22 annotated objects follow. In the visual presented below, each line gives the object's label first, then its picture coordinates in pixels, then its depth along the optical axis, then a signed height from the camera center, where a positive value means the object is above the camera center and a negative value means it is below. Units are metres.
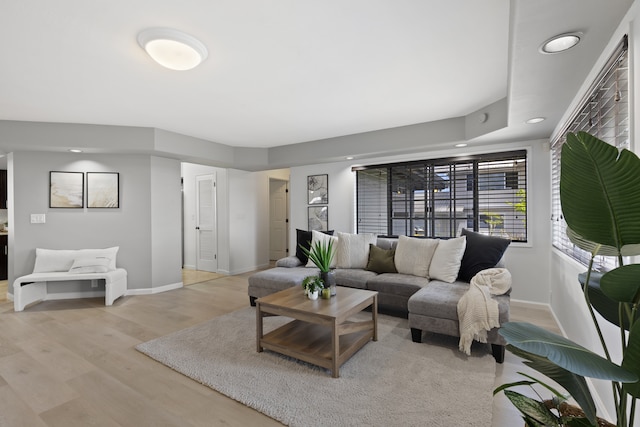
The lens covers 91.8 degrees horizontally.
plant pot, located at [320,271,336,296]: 2.90 -0.67
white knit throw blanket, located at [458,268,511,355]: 2.50 -0.87
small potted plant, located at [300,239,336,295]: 2.88 -0.55
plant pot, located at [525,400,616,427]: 1.05 -0.70
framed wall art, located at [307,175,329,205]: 5.65 +0.38
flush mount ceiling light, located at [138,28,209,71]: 2.05 +1.14
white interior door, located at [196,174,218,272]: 6.36 -0.29
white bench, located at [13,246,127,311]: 3.96 -0.82
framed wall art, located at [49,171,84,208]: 4.43 +0.32
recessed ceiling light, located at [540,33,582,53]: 1.62 +0.90
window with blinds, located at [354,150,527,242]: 4.08 +0.17
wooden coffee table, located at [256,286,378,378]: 2.37 -1.04
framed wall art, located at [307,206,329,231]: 5.66 -0.16
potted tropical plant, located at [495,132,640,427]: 0.75 -0.17
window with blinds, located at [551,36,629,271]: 1.63 +0.63
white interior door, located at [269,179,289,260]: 7.84 -0.23
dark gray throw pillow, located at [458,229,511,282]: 3.35 -0.50
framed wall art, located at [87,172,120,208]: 4.58 +0.32
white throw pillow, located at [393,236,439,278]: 3.69 -0.57
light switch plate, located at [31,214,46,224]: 4.35 -0.10
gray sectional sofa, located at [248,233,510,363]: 2.70 -0.87
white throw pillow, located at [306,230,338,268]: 4.35 -0.43
